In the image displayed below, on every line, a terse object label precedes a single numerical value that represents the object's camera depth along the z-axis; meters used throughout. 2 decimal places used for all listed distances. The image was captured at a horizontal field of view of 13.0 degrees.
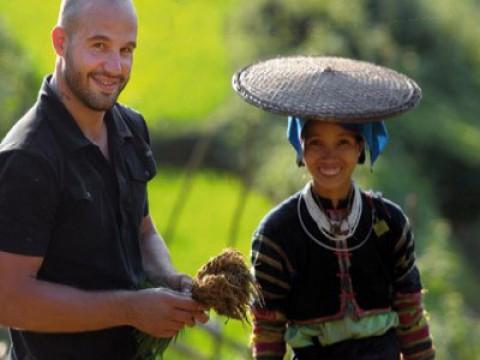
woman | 5.81
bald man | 4.88
